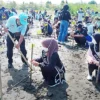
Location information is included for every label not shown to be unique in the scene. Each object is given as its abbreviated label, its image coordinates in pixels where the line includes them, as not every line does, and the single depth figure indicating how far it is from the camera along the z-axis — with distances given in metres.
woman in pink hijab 2.97
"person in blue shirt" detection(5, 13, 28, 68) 3.61
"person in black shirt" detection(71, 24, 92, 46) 5.71
